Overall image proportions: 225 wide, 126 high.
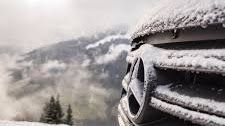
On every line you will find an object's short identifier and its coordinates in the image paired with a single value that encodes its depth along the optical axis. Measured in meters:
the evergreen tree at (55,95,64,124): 53.52
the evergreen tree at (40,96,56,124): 52.31
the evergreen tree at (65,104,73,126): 62.20
